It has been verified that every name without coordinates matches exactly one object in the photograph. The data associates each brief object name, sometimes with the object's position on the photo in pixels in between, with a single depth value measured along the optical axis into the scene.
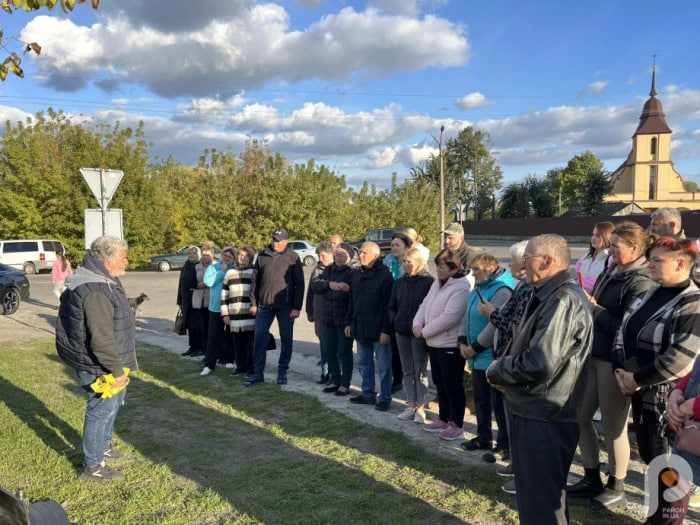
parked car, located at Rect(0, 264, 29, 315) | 13.79
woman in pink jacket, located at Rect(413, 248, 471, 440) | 4.88
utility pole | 29.41
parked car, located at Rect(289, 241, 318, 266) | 28.97
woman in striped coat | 7.21
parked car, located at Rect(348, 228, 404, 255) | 29.17
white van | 27.19
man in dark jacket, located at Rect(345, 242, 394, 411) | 5.82
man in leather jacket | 2.76
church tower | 67.50
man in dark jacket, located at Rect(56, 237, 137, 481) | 4.00
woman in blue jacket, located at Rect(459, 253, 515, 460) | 4.47
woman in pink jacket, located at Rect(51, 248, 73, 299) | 12.58
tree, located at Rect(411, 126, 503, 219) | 72.12
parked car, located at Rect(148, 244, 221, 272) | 28.94
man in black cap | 6.84
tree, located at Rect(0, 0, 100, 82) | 3.00
